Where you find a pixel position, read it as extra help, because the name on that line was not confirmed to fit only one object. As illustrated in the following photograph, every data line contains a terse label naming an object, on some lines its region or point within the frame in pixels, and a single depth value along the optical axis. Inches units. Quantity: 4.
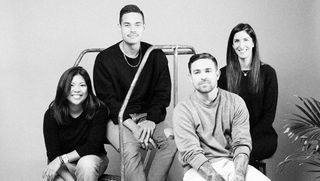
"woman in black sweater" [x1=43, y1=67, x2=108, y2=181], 136.9
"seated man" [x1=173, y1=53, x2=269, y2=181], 117.5
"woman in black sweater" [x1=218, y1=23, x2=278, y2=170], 139.3
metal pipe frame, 126.2
